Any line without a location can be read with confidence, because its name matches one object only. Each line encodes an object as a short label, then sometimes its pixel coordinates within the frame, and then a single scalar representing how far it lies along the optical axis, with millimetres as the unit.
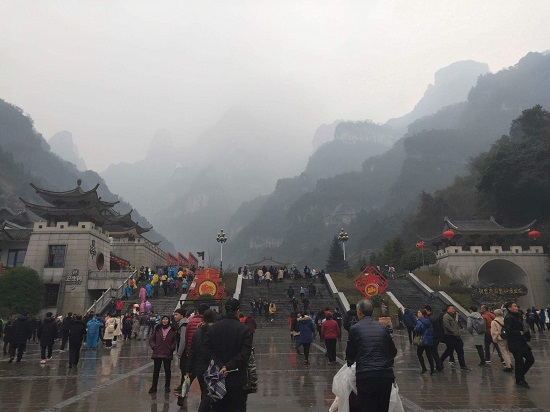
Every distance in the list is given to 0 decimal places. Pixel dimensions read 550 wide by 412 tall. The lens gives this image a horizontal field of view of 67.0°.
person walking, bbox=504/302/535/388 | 7195
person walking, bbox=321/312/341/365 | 10234
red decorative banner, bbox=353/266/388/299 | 24359
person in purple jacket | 7020
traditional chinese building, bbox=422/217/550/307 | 33000
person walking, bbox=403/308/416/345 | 14562
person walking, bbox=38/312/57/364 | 11414
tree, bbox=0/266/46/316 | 26797
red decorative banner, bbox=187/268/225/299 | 24578
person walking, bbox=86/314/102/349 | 13953
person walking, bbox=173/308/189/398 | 6680
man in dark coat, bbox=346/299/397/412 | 3895
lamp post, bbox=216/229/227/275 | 39656
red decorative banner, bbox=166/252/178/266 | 45959
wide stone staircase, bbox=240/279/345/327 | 24750
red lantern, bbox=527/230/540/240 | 33125
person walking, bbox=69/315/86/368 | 10273
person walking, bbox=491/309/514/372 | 8672
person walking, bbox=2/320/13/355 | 11727
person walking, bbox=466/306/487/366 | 9672
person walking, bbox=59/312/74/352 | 13695
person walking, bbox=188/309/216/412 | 4720
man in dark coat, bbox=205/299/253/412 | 3869
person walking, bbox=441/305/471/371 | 9008
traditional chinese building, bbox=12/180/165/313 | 30547
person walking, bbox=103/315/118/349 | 15594
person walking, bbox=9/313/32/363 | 11336
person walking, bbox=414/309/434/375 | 8820
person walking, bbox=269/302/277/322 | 24266
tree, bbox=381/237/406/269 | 43103
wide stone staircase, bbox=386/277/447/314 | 26266
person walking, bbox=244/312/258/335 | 11956
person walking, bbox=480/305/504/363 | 10070
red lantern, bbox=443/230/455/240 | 33594
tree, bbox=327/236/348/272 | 61344
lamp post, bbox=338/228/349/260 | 41950
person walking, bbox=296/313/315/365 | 10508
